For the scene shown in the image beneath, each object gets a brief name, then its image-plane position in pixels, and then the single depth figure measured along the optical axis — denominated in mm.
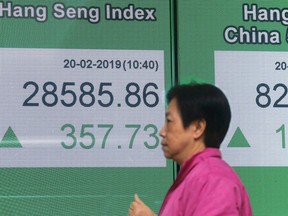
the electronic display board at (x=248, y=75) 5047
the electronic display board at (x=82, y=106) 4801
